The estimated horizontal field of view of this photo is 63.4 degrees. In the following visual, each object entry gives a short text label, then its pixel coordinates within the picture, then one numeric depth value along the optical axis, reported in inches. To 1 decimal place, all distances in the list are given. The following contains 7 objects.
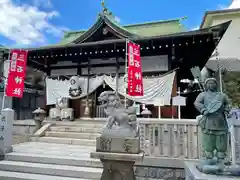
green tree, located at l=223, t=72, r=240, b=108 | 426.0
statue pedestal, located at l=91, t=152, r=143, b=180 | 114.4
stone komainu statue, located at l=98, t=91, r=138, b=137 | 122.8
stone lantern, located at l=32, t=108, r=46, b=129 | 334.3
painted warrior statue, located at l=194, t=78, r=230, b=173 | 134.8
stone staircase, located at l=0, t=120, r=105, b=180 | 181.5
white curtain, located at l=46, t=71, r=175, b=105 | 366.0
